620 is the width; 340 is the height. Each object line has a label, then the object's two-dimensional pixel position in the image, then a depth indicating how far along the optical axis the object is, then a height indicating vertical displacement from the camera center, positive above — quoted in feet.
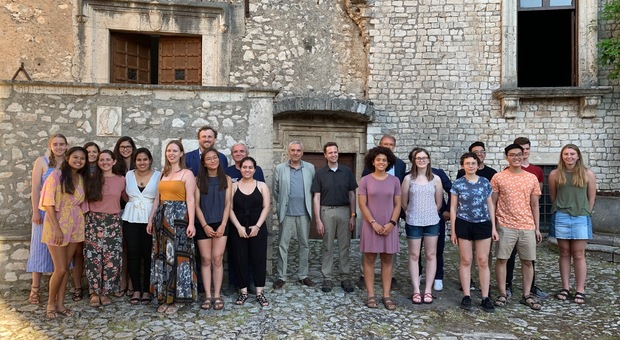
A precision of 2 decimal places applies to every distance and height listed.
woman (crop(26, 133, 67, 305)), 14.62 -1.73
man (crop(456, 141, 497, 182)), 17.21 +0.17
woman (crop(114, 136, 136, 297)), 15.37 +0.12
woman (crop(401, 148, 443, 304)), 15.55 -1.54
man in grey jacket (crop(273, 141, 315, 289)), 17.25 -1.42
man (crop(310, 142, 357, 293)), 16.92 -1.49
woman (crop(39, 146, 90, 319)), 13.42 -1.60
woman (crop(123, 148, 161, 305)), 14.69 -1.60
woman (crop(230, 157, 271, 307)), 15.16 -2.05
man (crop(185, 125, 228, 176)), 15.93 +0.68
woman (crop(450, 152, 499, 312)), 15.05 -1.72
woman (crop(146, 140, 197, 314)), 14.05 -2.28
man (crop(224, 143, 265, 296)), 16.24 -0.21
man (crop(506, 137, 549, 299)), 16.67 -3.74
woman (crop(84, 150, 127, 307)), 14.48 -2.32
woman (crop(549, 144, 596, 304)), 16.08 -1.48
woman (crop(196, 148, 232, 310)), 14.56 -1.60
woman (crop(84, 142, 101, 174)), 15.48 +0.49
